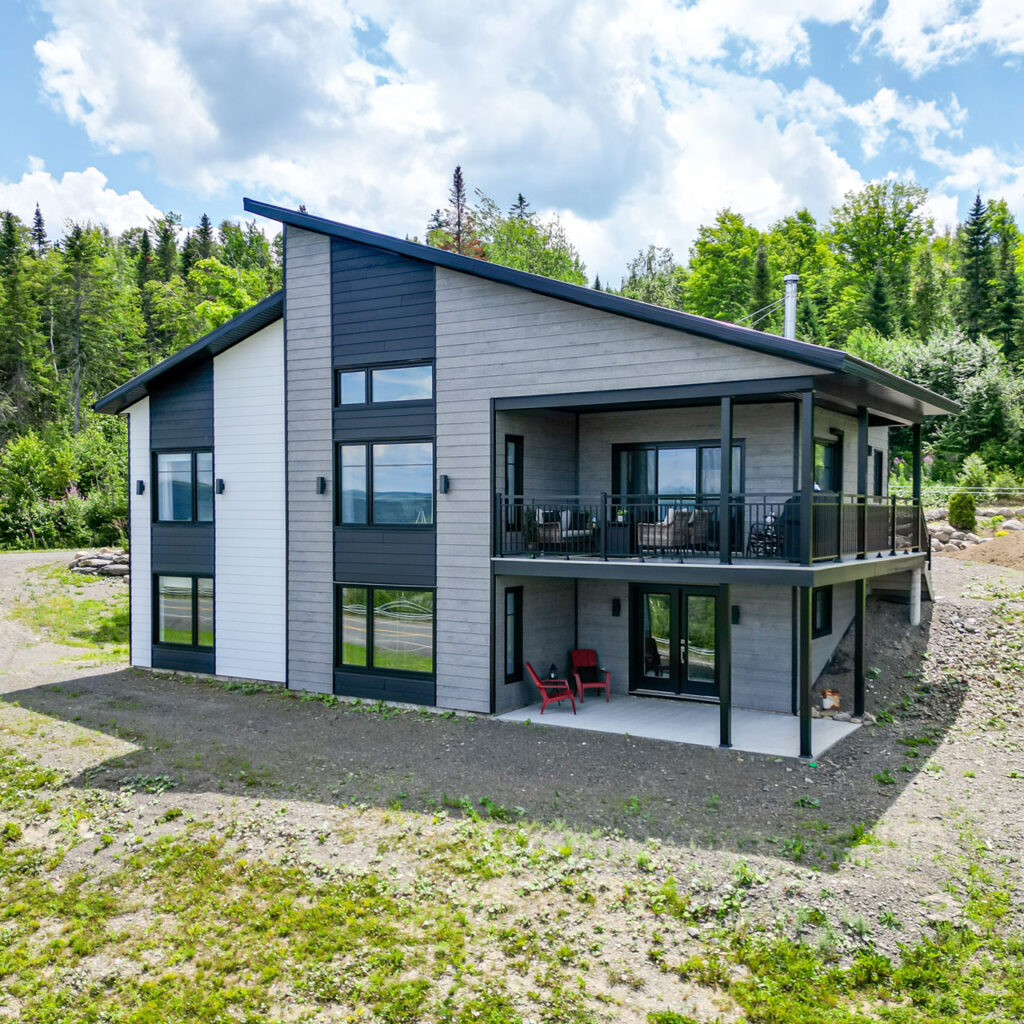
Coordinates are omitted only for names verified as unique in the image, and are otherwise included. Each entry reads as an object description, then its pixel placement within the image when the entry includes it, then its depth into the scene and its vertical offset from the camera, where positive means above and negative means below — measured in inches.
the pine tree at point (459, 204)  1966.0 +735.8
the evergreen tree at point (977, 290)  1517.0 +408.1
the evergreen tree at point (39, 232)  2439.0 +824.6
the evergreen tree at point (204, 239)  2452.5 +859.8
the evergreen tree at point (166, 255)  2381.9 +753.1
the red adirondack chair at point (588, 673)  522.3 -113.3
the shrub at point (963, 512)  883.4 -8.3
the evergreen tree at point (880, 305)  1637.6 +408.0
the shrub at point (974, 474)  1058.7 +40.5
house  447.8 +9.3
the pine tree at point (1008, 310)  1492.4 +364.6
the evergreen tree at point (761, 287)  1708.9 +465.9
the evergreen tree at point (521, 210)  1812.3 +671.1
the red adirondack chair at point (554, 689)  495.8 -118.0
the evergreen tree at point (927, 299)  1668.3 +438.4
